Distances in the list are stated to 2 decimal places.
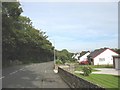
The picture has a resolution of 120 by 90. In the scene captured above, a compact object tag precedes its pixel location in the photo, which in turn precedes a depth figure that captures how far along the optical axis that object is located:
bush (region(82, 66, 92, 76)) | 12.73
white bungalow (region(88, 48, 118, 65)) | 30.74
